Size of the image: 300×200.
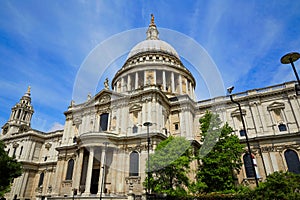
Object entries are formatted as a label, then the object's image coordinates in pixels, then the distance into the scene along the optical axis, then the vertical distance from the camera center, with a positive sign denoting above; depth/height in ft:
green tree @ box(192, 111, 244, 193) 65.62 +8.72
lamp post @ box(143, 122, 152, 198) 61.54 +0.94
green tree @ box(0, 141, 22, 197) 79.36 +6.52
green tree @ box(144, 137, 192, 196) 60.49 +4.87
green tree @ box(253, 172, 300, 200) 36.42 -0.79
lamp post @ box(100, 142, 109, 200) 75.75 +4.96
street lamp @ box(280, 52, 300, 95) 35.99 +21.48
